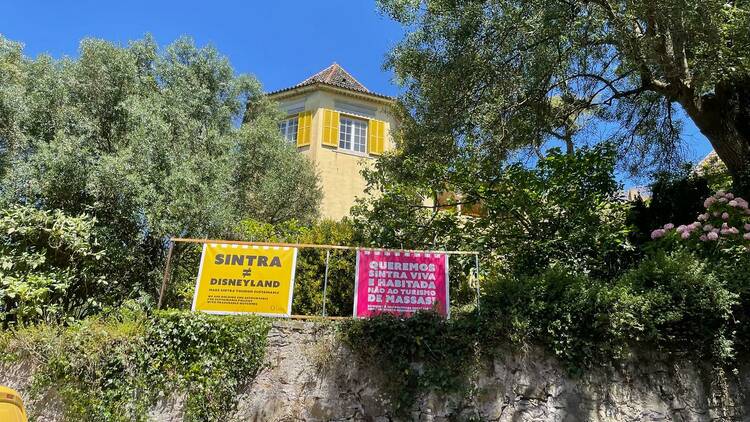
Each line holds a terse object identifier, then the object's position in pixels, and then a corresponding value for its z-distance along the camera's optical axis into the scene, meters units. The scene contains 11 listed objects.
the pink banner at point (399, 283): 6.66
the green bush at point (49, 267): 7.15
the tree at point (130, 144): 8.66
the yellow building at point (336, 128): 16.94
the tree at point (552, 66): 7.58
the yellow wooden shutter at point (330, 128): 17.42
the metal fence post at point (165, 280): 6.70
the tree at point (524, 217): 8.32
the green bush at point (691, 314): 6.21
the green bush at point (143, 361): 5.95
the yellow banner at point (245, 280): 6.64
